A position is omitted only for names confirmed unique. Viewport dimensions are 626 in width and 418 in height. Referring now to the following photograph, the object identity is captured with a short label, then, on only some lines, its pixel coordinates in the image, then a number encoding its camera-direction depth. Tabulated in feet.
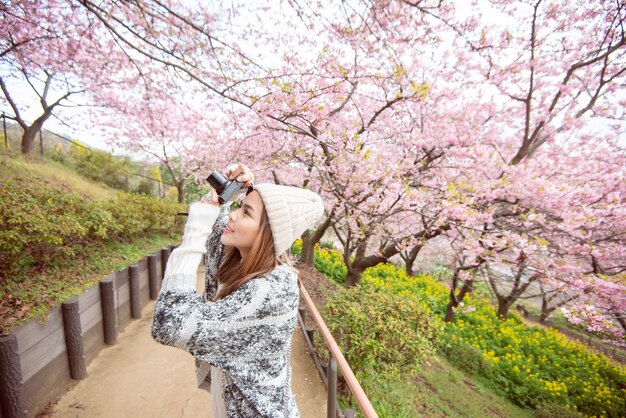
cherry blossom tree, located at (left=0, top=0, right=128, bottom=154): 14.99
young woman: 3.43
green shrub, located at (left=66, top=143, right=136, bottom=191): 33.96
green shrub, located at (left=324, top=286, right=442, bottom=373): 11.61
